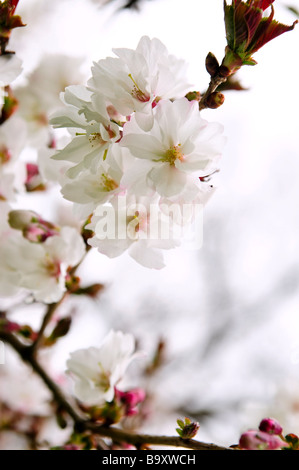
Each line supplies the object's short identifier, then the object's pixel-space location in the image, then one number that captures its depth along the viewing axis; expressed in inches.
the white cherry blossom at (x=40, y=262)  19.7
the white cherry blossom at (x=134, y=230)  17.3
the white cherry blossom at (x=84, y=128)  16.8
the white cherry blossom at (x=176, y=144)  16.5
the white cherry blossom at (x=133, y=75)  16.8
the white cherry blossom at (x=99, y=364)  20.1
